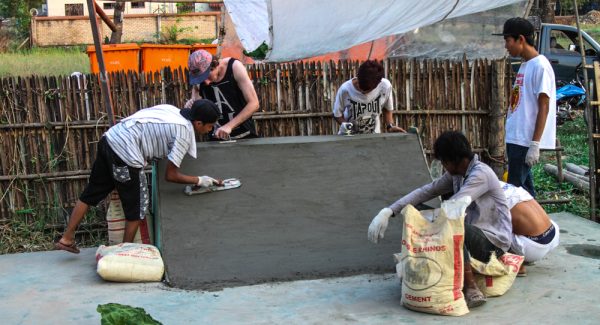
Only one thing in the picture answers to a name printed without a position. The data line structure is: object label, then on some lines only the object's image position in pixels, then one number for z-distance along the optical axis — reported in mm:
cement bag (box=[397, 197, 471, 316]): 3820
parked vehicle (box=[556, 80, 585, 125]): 12753
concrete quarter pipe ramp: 4762
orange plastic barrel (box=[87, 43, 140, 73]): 10461
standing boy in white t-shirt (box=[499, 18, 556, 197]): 5215
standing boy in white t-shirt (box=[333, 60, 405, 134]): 5980
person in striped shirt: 4906
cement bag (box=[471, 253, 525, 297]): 4109
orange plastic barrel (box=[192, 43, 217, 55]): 10745
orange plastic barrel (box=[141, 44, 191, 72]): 10805
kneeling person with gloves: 4113
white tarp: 6215
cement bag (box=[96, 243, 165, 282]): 4574
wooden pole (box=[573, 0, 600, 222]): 6250
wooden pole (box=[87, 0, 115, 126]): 5652
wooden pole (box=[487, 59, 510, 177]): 6938
